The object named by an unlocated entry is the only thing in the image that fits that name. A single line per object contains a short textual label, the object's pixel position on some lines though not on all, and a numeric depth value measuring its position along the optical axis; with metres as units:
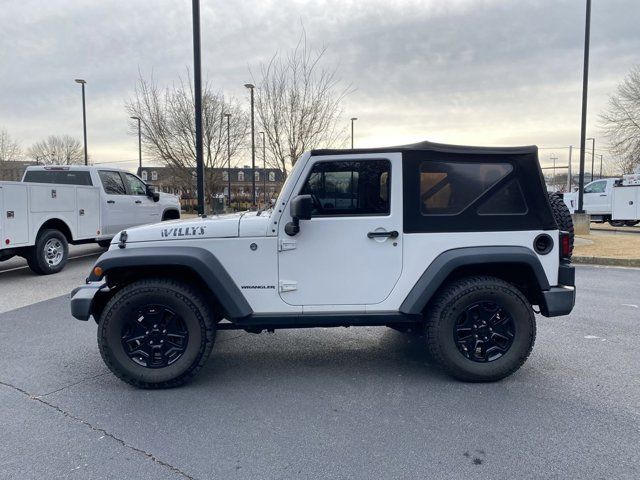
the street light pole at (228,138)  20.34
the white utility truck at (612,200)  17.72
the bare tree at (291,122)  13.77
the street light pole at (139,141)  19.77
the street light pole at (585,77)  12.90
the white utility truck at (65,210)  8.04
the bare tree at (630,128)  23.25
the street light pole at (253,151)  14.91
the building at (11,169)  37.28
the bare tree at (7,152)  38.31
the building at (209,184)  20.96
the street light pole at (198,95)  8.70
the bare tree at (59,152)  46.99
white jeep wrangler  3.60
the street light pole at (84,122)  23.00
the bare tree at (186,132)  18.72
